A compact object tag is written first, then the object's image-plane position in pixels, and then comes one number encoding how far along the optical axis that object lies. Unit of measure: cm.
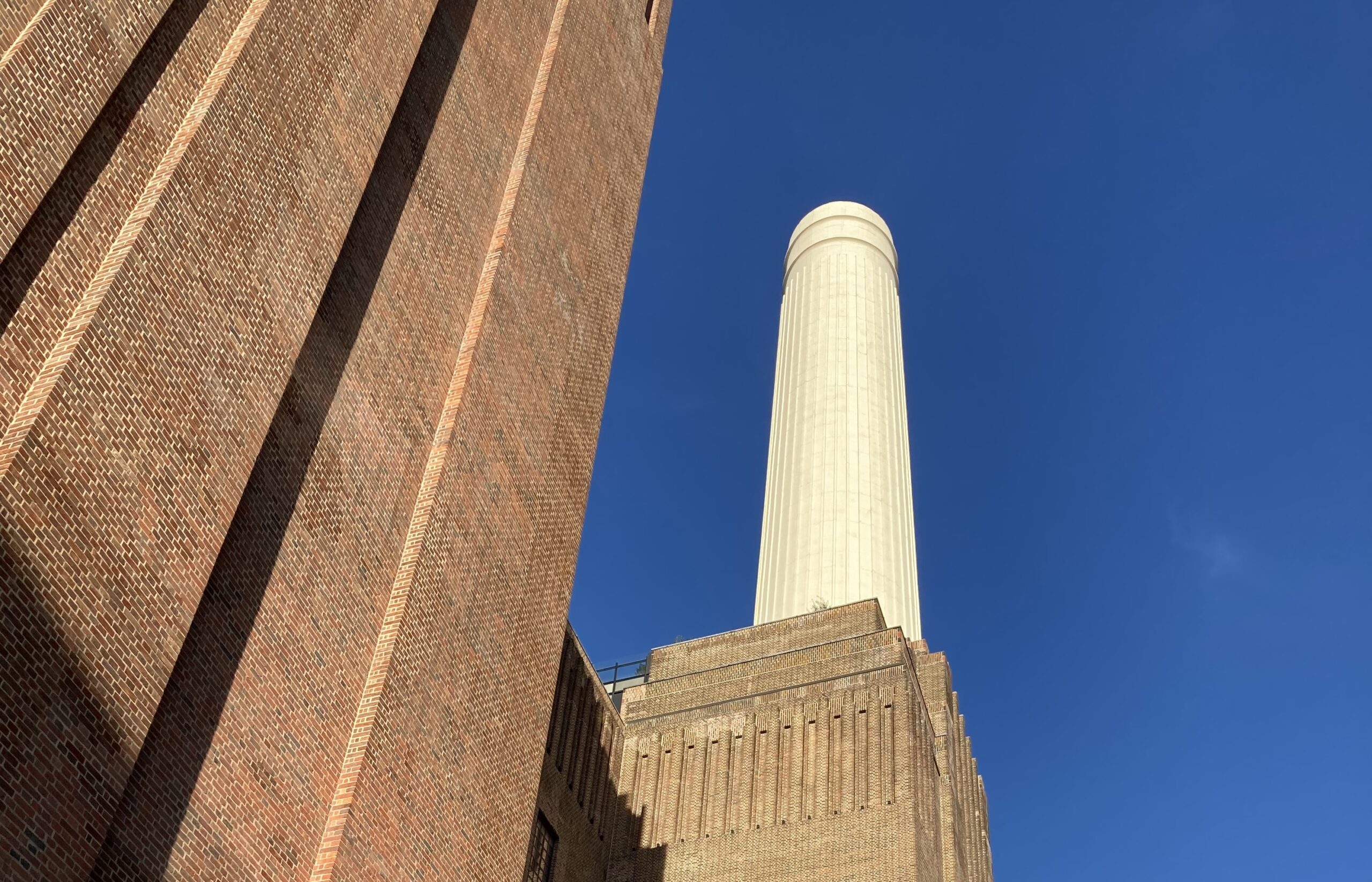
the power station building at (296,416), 986
